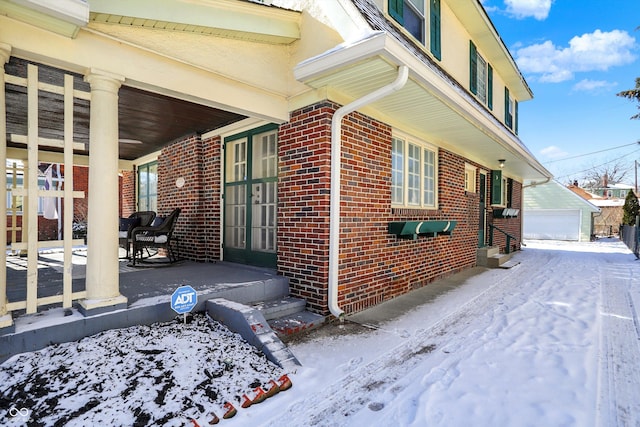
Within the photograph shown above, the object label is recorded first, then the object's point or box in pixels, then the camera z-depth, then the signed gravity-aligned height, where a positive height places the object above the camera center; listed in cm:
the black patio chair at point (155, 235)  501 -41
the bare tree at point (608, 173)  4061 +502
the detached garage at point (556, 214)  1870 -8
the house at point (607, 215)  2399 -14
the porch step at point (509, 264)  811 -131
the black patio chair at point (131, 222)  568 -25
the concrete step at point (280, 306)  364 -109
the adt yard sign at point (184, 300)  292 -80
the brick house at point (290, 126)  281 +120
